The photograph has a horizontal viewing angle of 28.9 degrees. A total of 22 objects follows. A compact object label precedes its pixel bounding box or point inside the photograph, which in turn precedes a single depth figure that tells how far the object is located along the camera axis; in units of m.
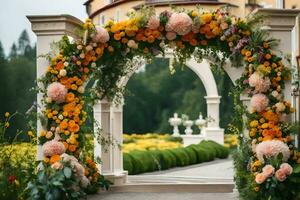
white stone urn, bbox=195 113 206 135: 22.38
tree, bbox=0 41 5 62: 23.95
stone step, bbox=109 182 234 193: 9.98
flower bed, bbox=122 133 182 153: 19.68
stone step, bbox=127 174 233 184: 12.46
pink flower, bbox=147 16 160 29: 7.63
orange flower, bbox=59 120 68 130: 7.47
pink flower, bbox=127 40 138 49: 7.72
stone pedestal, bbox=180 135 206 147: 20.55
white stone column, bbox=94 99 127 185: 10.30
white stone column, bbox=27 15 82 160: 7.75
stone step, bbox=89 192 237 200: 8.84
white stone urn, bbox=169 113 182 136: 22.50
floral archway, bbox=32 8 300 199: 7.33
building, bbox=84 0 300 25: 18.32
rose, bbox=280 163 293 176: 6.94
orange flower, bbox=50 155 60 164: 7.25
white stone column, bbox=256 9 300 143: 7.67
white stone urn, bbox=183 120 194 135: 21.33
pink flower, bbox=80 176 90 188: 7.43
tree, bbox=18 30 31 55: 28.24
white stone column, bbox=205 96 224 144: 17.94
